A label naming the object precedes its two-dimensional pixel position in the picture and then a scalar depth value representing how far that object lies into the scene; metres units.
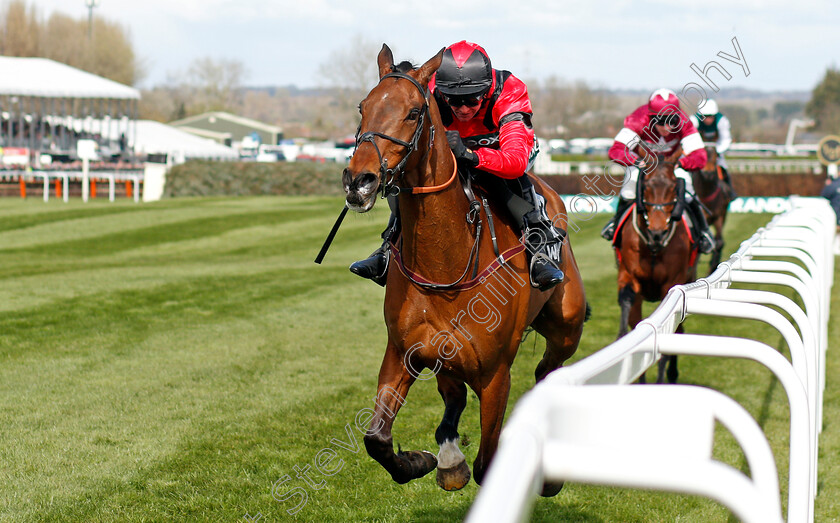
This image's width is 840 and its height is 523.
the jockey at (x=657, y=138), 7.50
